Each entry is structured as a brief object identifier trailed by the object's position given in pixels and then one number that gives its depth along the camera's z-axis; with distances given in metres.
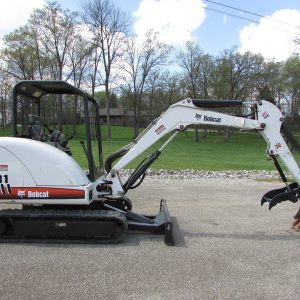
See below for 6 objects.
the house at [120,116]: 100.44
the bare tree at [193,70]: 71.19
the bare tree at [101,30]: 64.50
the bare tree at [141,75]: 68.56
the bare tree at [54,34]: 61.16
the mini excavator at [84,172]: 6.80
